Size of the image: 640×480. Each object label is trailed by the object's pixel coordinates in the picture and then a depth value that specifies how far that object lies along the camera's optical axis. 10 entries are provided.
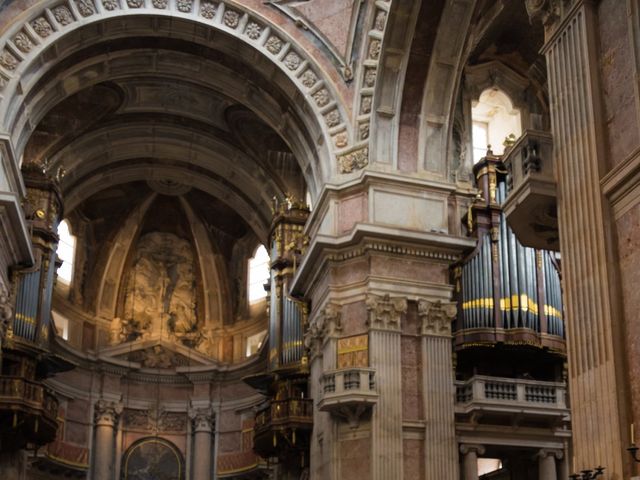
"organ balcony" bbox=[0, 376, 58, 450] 21.75
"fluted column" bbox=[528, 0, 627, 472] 9.86
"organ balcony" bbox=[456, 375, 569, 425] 19.50
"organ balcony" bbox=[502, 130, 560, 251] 11.71
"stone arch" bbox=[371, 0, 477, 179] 21.17
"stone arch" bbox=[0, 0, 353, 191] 20.81
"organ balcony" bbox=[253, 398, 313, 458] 22.53
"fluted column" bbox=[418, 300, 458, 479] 19.09
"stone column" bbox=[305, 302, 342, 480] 19.51
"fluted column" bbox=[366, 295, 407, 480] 18.70
